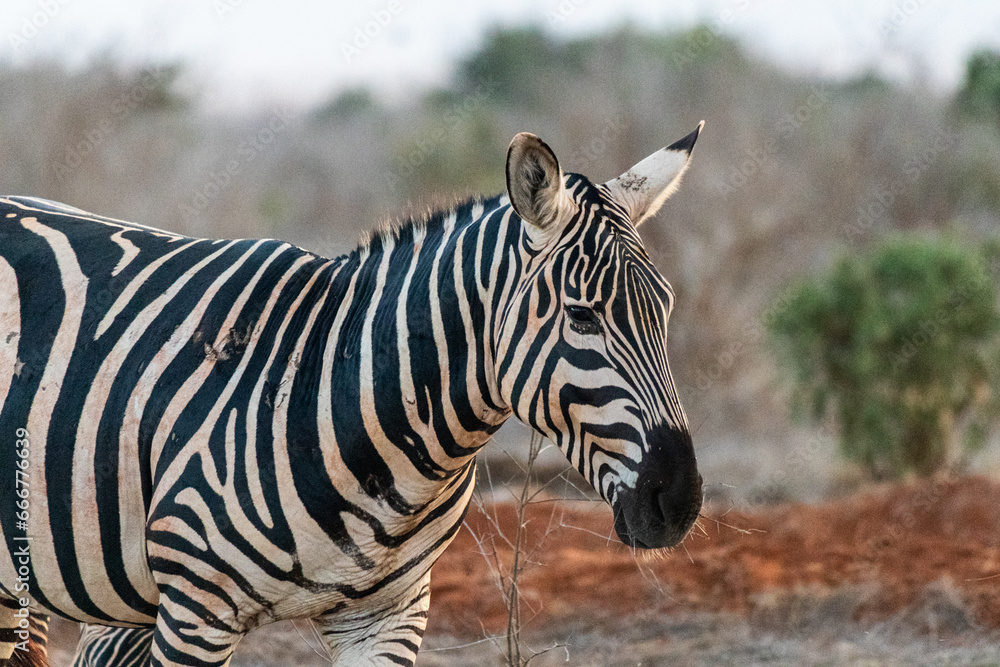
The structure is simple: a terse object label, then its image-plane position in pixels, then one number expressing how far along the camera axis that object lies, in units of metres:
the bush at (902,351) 21.06
